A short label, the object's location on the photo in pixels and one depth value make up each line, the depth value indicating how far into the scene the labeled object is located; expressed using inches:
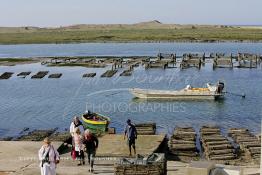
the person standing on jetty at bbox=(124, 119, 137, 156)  780.0
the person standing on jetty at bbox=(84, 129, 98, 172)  697.0
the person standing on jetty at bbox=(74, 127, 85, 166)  708.7
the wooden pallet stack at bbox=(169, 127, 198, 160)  981.2
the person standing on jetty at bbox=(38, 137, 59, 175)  585.6
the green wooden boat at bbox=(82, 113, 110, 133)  1251.2
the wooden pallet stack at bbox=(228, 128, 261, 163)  956.6
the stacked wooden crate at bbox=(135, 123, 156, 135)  1120.8
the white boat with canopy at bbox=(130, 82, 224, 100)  1798.7
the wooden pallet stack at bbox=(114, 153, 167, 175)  605.3
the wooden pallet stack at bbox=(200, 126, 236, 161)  952.9
